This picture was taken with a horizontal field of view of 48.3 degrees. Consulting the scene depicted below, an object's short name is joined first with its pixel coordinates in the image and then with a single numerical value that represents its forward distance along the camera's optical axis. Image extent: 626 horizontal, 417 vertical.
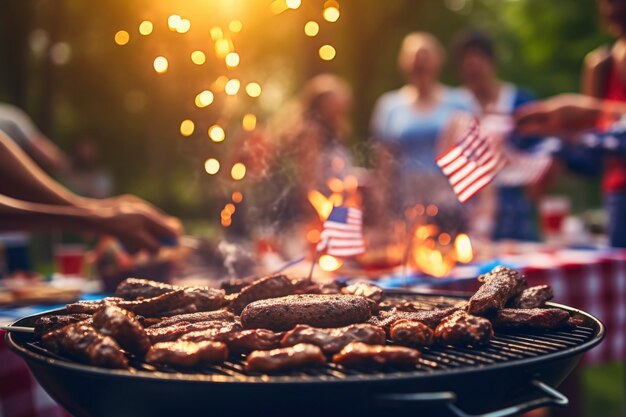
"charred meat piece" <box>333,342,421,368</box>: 2.04
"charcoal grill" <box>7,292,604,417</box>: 1.82
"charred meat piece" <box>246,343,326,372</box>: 2.01
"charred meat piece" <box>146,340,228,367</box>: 2.09
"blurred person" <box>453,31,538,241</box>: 6.29
